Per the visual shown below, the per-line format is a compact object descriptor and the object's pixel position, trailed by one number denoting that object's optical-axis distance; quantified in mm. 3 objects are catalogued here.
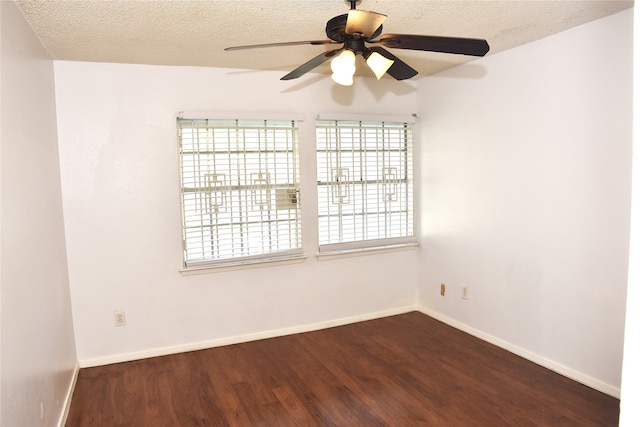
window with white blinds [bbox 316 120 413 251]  4020
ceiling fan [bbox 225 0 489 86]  1932
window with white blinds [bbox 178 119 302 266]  3566
